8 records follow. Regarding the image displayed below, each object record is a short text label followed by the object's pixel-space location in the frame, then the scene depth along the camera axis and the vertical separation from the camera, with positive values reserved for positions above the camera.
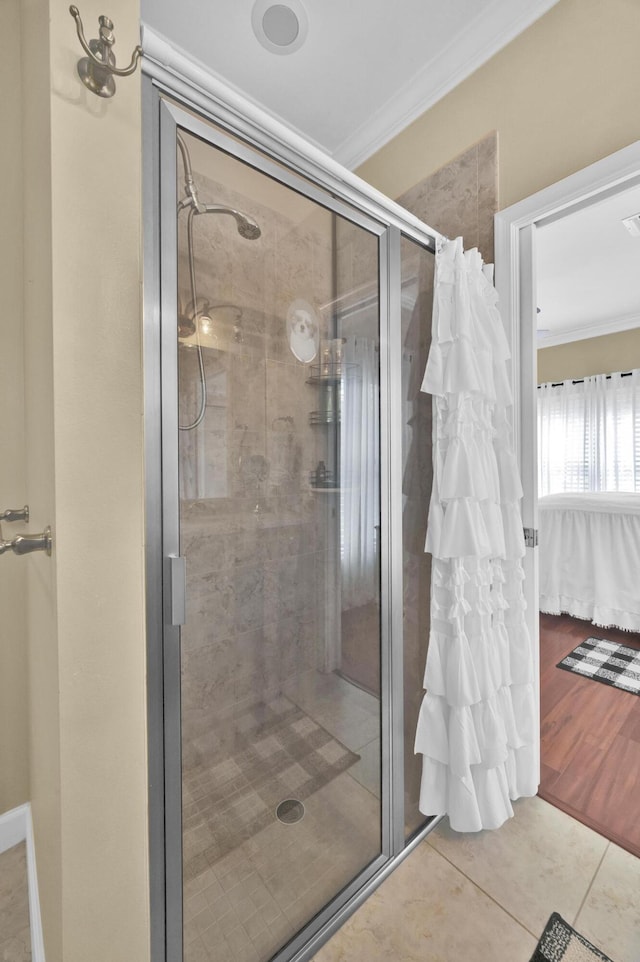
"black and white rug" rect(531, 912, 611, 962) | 1.05 -1.18
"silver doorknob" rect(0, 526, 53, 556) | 0.77 -0.11
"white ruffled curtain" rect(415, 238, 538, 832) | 1.27 -0.27
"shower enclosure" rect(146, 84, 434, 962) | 0.85 -0.15
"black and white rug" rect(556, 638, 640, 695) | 2.31 -1.07
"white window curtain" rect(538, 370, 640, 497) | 5.10 +0.56
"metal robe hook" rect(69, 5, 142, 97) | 0.69 +0.68
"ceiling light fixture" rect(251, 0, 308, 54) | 1.41 +1.56
